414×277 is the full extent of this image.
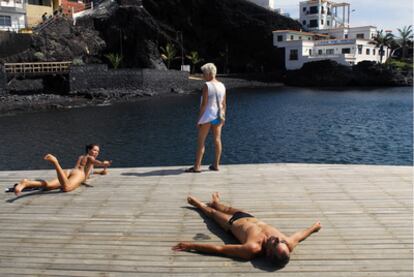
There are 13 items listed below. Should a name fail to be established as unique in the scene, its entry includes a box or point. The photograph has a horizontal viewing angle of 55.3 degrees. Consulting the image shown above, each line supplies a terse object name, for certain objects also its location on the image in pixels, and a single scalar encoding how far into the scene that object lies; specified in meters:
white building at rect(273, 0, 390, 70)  74.44
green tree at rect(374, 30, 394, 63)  79.56
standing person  8.14
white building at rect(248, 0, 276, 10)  86.88
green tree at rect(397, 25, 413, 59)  85.41
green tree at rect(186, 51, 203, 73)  73.32
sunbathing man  4.46
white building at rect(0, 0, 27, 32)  56.23
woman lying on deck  7.21
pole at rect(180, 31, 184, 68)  74.69
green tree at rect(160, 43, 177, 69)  70.44
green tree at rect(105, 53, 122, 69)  60.42
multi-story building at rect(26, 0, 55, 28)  61.58
